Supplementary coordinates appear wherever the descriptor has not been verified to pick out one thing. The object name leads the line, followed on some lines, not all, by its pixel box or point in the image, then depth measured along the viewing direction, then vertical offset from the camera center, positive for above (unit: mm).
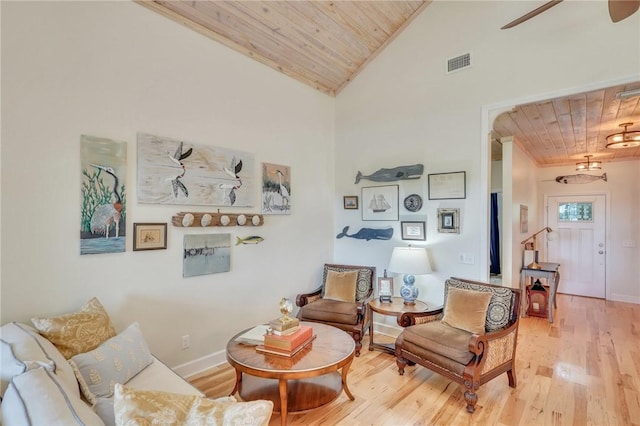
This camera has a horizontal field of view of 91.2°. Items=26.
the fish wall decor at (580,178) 5906 +735
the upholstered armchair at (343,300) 3398 -1013
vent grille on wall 3514 +1752
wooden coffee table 2080 -1031
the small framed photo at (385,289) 3598 -849
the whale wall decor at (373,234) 4066 -238
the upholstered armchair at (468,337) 2449 -1036
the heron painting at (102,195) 2359 +155
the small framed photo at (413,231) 3783 -180
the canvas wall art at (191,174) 2701 +404
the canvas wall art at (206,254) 2967 -382
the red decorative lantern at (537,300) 4852 -1310
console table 4733 -940
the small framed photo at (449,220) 3529 -49
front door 6105 -525
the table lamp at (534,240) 5036 -441
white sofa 1001 -654
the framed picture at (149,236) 2635 -179
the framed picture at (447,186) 3492 +348
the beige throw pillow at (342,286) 3789 -866
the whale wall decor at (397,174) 3801 +539
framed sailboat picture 4047 +180
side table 3238 -981
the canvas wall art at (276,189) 3664 +325
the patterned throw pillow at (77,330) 1876 -722
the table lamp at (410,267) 3449 -561
